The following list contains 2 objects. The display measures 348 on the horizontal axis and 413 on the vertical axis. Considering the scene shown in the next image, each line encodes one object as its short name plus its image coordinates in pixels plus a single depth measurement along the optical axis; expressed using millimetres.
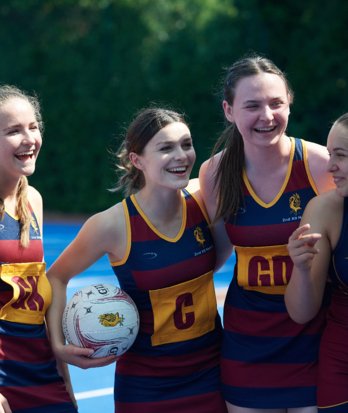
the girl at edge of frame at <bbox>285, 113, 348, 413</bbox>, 6973
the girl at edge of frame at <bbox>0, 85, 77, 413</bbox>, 7594
